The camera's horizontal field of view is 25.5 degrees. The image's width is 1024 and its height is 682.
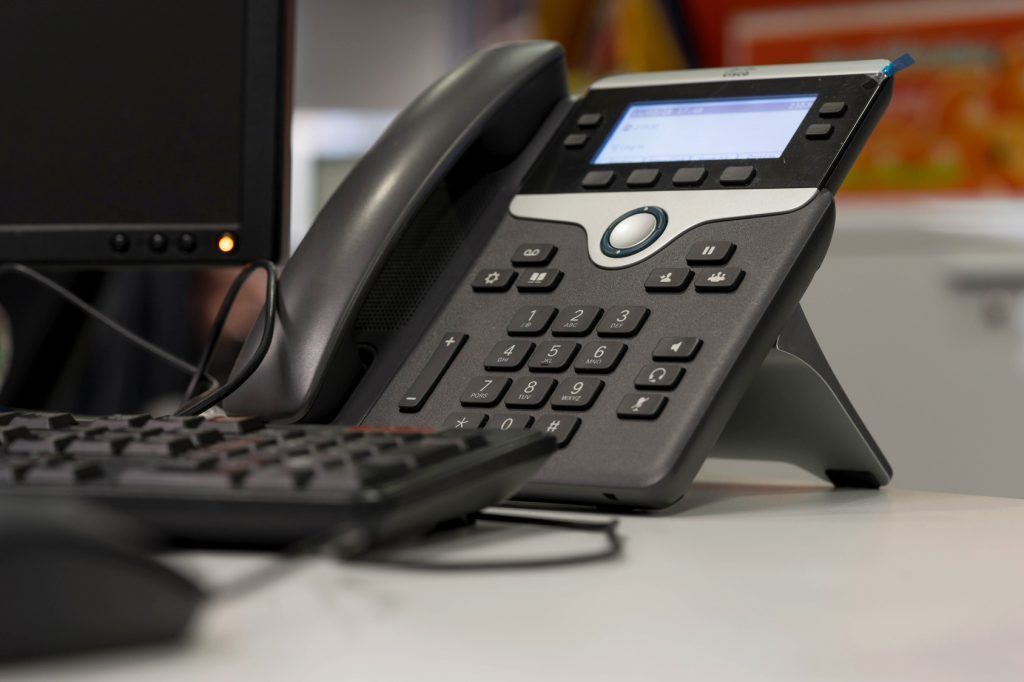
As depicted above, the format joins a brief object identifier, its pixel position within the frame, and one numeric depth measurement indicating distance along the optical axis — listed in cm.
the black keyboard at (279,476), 69
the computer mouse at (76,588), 48
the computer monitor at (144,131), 96
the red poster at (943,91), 239
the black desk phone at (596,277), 82
